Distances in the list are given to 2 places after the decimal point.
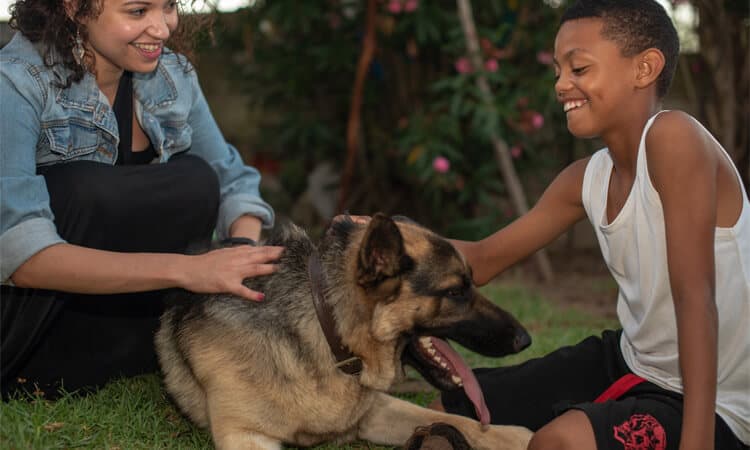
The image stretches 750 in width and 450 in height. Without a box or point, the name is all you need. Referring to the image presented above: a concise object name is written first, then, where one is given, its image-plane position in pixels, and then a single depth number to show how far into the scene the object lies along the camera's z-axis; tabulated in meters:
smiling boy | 2.64
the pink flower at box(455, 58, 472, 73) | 6.52
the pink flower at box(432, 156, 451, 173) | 6.61
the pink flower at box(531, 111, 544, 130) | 6.61
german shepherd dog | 2.96
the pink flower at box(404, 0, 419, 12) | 6.63
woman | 3.04
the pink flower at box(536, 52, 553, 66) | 6.60
